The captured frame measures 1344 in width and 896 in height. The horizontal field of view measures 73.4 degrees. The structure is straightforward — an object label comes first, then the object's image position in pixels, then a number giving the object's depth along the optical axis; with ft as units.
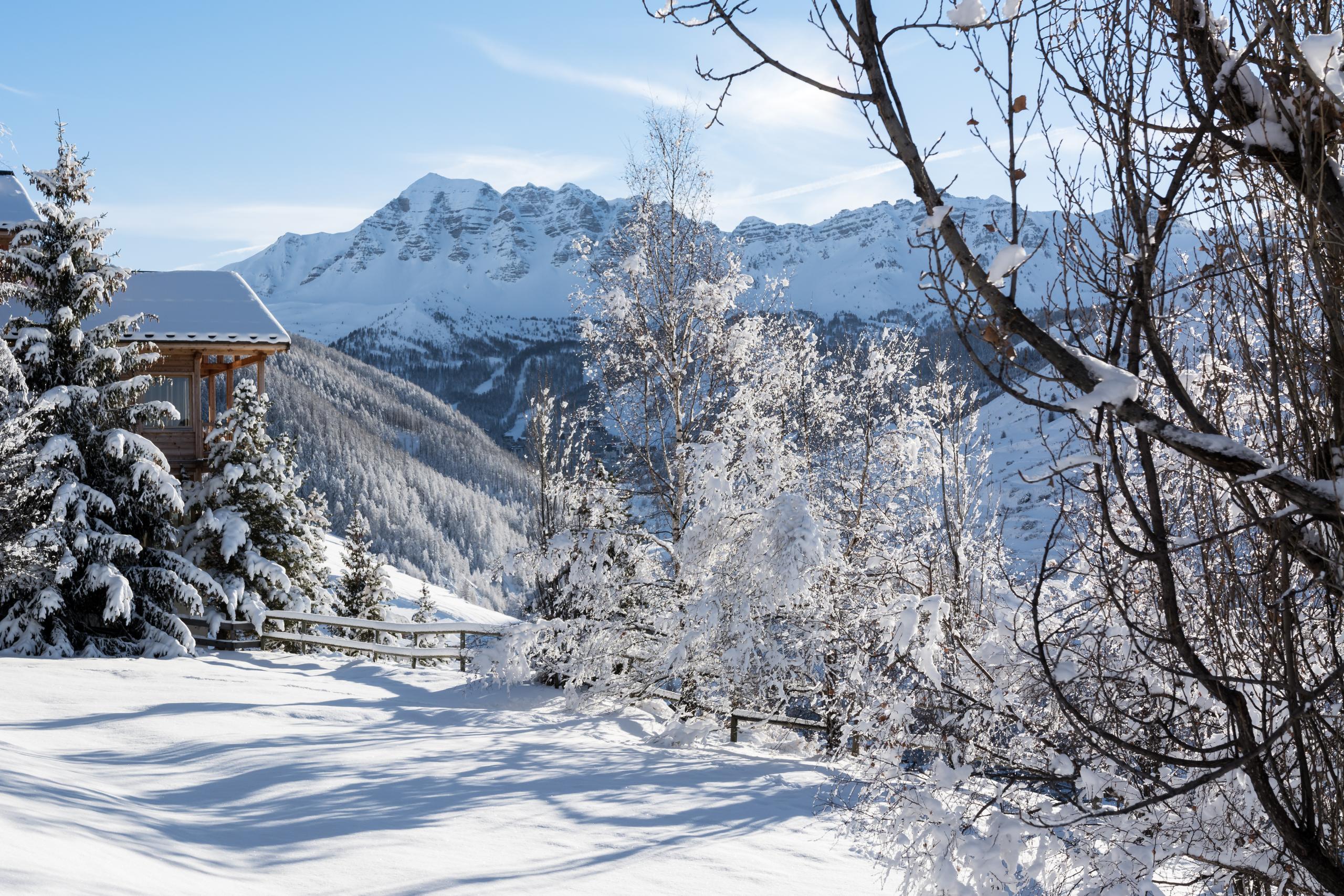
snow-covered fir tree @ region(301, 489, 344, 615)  63.41
